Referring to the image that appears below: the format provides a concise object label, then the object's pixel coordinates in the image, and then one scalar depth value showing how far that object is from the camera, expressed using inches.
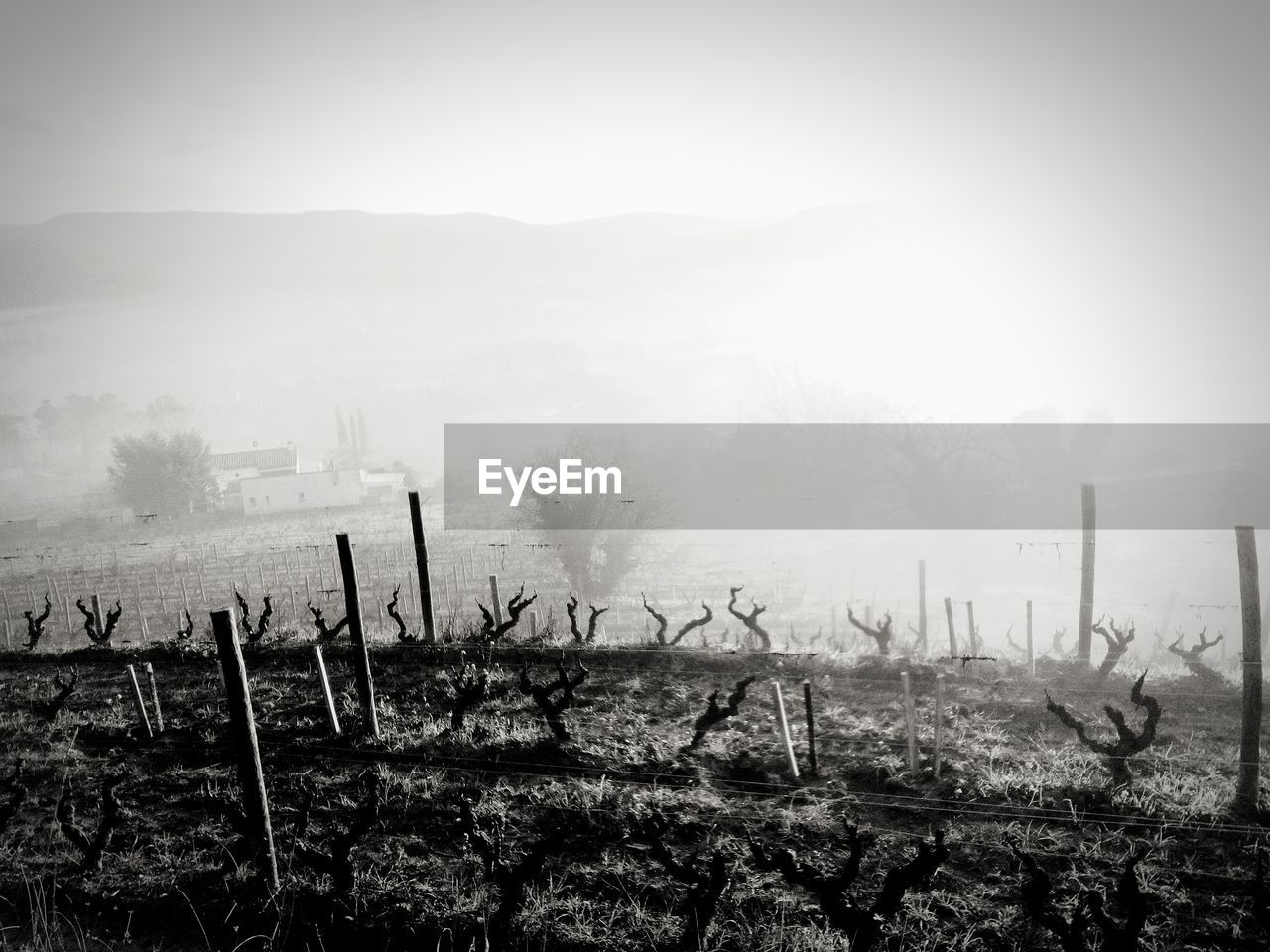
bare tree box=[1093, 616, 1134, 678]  489.4
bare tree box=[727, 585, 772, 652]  578.0
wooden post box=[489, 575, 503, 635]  606.4
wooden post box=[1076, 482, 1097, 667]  513.2
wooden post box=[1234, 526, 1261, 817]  283.0
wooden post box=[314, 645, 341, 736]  384.3
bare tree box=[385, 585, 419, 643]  591.8
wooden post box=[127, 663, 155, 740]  415.2
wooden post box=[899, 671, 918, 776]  323.6
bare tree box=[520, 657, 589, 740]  376.8
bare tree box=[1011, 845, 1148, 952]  188.7
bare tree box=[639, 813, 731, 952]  218.4
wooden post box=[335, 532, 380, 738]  389.4
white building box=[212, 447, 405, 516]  2669.8
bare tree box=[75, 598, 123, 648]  719.7
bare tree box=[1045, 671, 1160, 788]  314.9
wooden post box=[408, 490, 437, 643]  541.0
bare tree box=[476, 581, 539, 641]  538.3
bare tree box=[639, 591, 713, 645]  568.2
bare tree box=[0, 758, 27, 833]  309.7
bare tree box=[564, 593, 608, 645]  581.1
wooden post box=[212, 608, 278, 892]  246.5
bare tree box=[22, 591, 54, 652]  716.0
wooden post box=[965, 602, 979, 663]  607.5
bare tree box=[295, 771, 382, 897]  254.2
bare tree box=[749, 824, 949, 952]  207.5
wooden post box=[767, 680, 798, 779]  322.3
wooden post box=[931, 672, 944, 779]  315.0
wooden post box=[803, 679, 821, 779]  314.7
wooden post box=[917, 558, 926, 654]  708.3
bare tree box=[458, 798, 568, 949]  234.2
